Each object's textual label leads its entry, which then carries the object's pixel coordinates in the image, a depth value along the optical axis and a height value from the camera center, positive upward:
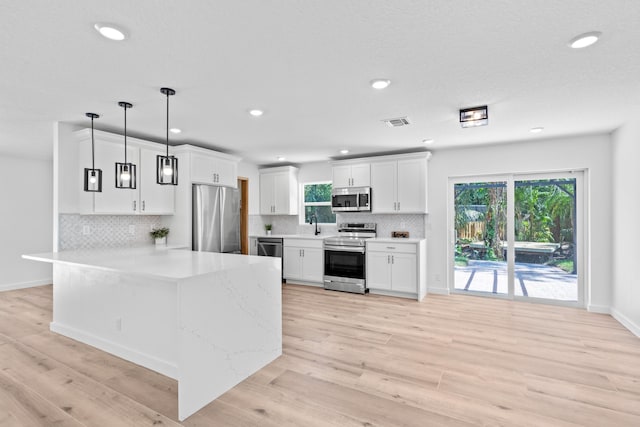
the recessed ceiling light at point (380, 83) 2.63 +1.08
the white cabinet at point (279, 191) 6.52 +0.48
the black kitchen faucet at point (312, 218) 6.61 -0.09
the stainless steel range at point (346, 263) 5.36 -0.84
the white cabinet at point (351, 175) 5.69 +0.70
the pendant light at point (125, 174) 3.21 +0.41
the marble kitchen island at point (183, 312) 2.19 -0.81
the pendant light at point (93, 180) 3.30 +0.35
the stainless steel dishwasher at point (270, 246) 6.20 -0.62
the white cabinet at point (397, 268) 4.95 -0.85
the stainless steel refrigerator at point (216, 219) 4.83 -0.07
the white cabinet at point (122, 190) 3.98 +0.42
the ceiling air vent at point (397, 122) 3.69 +1.07
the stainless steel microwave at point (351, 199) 5.64 +0.26
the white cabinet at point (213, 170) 4.84 +0.70
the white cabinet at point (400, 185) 5.26 +0.48
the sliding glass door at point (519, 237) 4.65 -0.35
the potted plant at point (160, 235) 4.79 -0.31
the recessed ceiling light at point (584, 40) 1.93 +1.06
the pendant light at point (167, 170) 2.99 +0.41
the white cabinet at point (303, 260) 5.80 -0.84
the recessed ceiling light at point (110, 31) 1.86 +1.08
